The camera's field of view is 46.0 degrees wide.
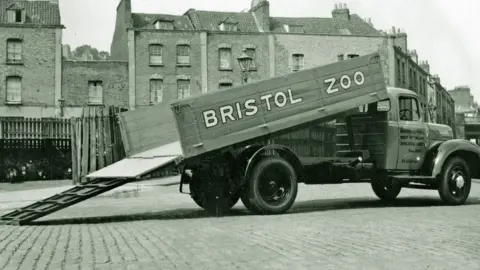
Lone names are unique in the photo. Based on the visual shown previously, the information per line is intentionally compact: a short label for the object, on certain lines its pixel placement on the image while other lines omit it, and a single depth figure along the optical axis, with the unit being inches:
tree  3225.9
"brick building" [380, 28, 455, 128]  1882.4
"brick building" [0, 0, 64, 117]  1651.1
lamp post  709.9
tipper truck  377.7
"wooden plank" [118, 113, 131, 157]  446.3
